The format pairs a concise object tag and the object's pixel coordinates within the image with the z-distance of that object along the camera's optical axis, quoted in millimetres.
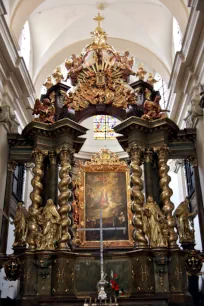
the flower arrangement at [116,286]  5820
